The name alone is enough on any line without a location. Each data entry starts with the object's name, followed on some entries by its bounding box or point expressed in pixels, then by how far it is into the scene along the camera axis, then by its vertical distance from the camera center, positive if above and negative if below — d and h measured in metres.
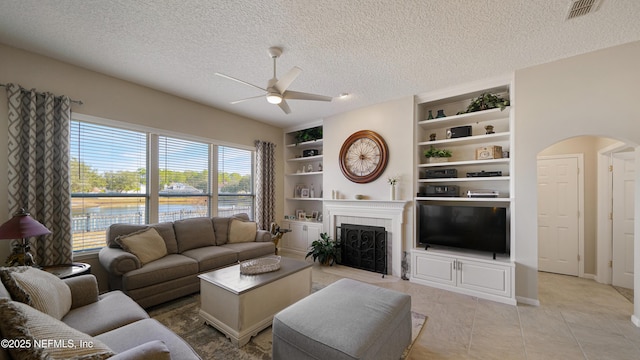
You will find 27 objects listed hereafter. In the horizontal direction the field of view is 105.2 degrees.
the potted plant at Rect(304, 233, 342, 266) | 4.41 -1.27
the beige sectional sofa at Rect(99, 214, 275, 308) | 2.65 -0.99
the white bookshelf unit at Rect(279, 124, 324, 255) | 5.16 -0.22
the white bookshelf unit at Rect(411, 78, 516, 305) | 3.12 +0.03
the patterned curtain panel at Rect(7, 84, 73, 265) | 2.56 +0.17
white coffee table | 2.15 -1.12
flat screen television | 3.18 -0.64
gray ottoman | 1.48 -0.96
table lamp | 2.11 -0.45
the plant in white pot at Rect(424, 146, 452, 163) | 3.74 +0.41
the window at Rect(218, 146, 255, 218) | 4.66 +0.00
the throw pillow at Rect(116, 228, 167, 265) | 2.90 -0.78
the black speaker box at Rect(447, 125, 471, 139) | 3.54 +0.73
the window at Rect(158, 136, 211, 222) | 3.87 +0.03
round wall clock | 4.16 +0.44
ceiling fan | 2.42 +0.92
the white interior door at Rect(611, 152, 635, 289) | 3.30 -0.50
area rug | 2.03 -1.43
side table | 2.34 -0.90
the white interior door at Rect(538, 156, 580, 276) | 3.89 -0.55
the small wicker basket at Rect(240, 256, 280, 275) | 2.51 -0.90
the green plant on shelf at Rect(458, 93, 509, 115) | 3.27 +1.08
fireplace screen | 4.09 -1.14
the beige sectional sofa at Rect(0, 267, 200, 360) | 0.94 -0.74
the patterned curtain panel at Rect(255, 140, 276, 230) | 5.06 -0.08
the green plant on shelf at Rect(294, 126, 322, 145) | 5.29 +1.03
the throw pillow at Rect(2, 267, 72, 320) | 1.38 -0.68
